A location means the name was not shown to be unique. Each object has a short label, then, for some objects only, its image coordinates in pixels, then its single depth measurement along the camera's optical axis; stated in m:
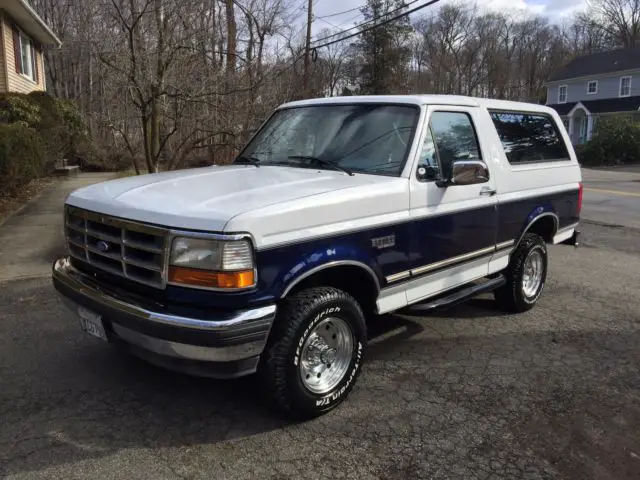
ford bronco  3.05
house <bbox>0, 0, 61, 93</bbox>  17.05
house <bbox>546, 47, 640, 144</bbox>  42.00
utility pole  16.52
